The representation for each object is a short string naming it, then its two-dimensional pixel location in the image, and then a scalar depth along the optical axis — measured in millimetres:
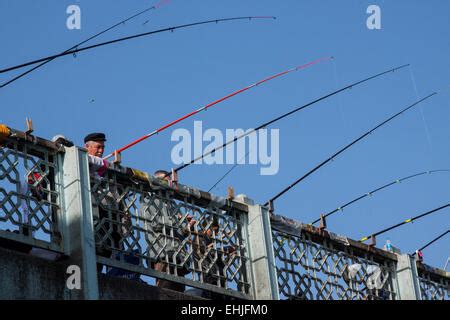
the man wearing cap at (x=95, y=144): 14641
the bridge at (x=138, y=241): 12438
